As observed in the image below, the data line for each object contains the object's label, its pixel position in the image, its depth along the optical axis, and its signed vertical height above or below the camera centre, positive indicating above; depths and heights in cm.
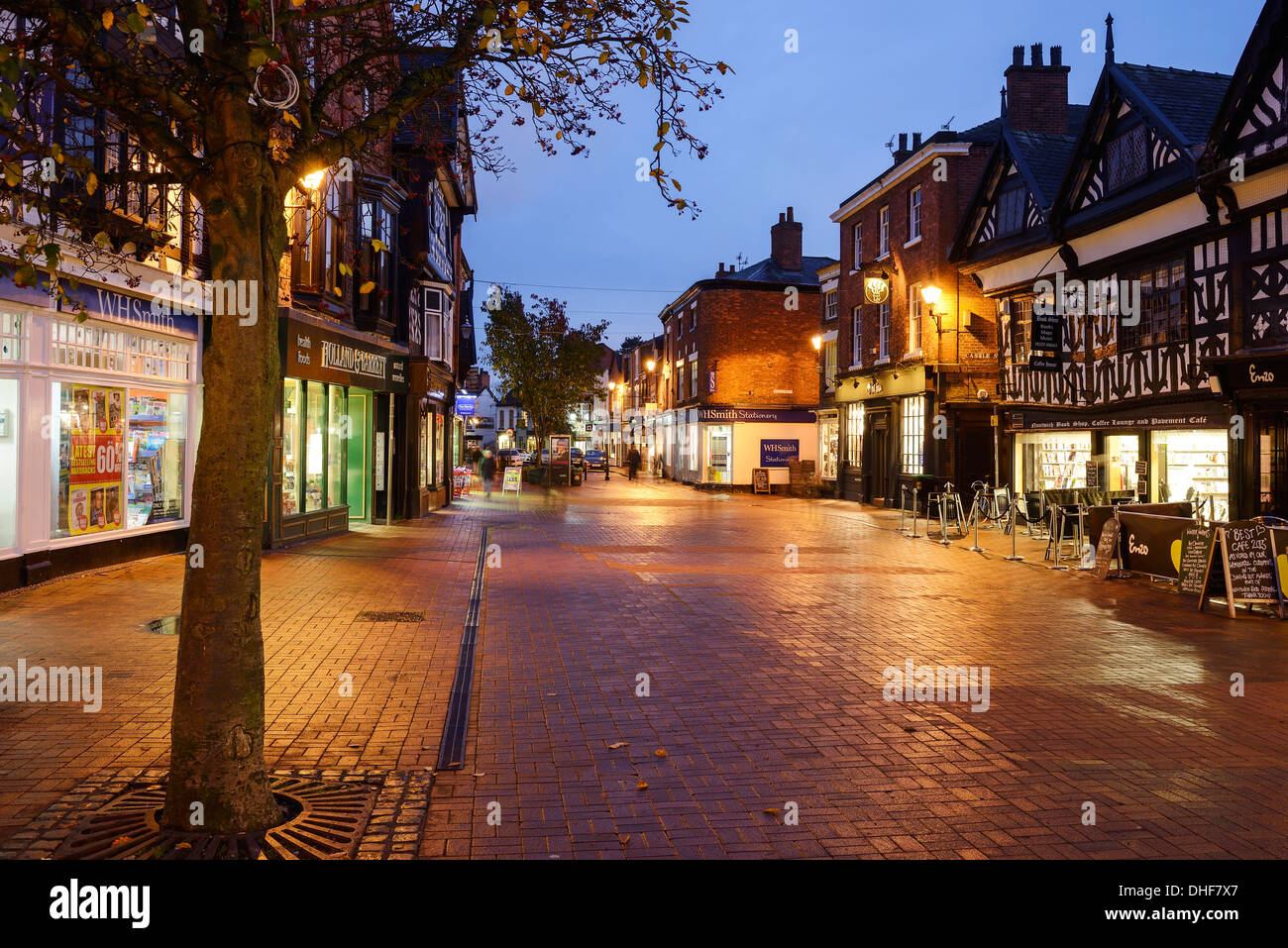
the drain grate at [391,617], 1037 -165
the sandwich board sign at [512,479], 3635 -53
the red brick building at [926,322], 2762 +441
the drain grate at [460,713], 580 -173
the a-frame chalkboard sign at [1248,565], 1122 -111
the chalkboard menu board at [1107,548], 1421 -117
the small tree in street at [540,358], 4853 +545
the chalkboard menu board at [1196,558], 1190 -111
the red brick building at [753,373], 4741 +461
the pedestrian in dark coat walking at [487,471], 3719 -20
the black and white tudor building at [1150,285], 1577 +362
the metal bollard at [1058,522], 1599 -92
